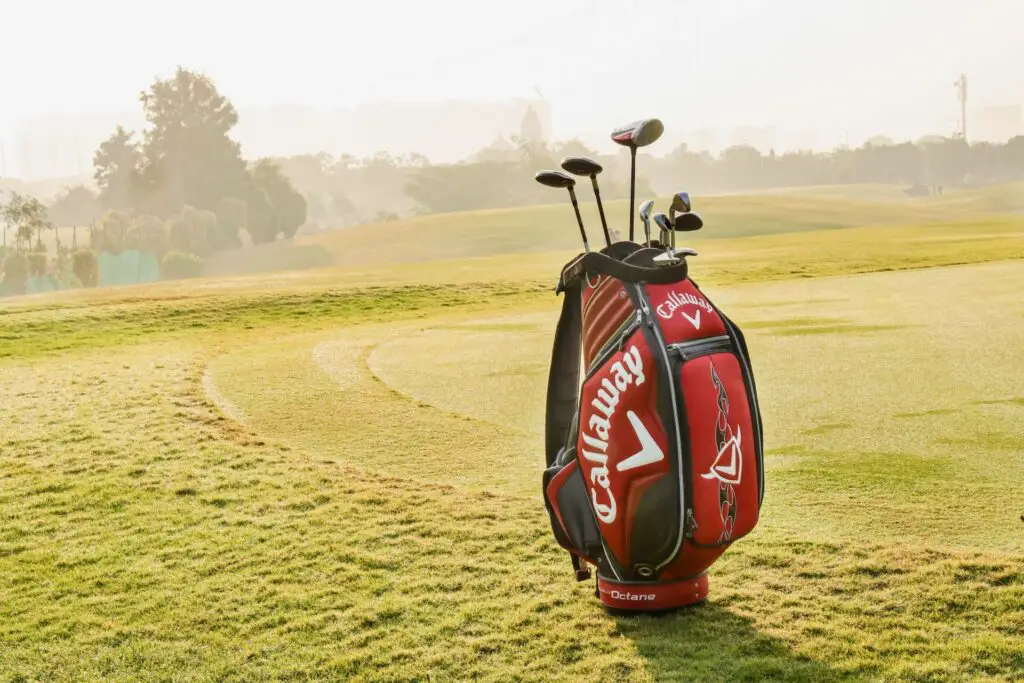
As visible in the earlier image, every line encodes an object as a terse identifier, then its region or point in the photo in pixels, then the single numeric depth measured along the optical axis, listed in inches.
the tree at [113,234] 3065.9
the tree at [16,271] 2970.0
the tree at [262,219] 3329.2
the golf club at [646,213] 165.3
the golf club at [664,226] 162.1
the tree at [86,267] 2647.6
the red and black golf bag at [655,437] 148.2
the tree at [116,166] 3577.8
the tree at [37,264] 2861.7
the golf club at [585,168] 159.7
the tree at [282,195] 3415.4
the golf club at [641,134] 157.4
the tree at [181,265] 2920.8
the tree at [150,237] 3078.2
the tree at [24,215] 2898.6
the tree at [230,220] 3189.0
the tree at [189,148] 3393.2
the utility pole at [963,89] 5027.6
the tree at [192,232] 3063.5
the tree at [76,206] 4957.7
